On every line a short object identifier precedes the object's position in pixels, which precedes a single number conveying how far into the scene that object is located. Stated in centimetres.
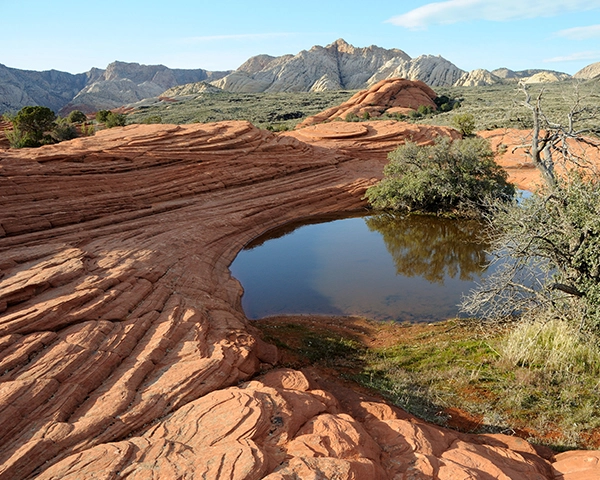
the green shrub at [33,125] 2856
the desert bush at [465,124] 3925
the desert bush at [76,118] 4408
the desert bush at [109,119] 3903
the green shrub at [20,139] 2700
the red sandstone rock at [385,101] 5297
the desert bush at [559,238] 949
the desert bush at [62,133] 3125
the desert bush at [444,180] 2406
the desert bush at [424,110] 5422
